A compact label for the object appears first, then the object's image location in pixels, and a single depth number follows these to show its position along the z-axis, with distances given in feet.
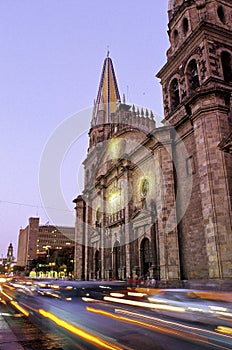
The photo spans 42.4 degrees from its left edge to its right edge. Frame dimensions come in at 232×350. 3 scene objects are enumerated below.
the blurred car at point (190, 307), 21.07
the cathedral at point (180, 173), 54.70
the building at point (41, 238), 346.99
